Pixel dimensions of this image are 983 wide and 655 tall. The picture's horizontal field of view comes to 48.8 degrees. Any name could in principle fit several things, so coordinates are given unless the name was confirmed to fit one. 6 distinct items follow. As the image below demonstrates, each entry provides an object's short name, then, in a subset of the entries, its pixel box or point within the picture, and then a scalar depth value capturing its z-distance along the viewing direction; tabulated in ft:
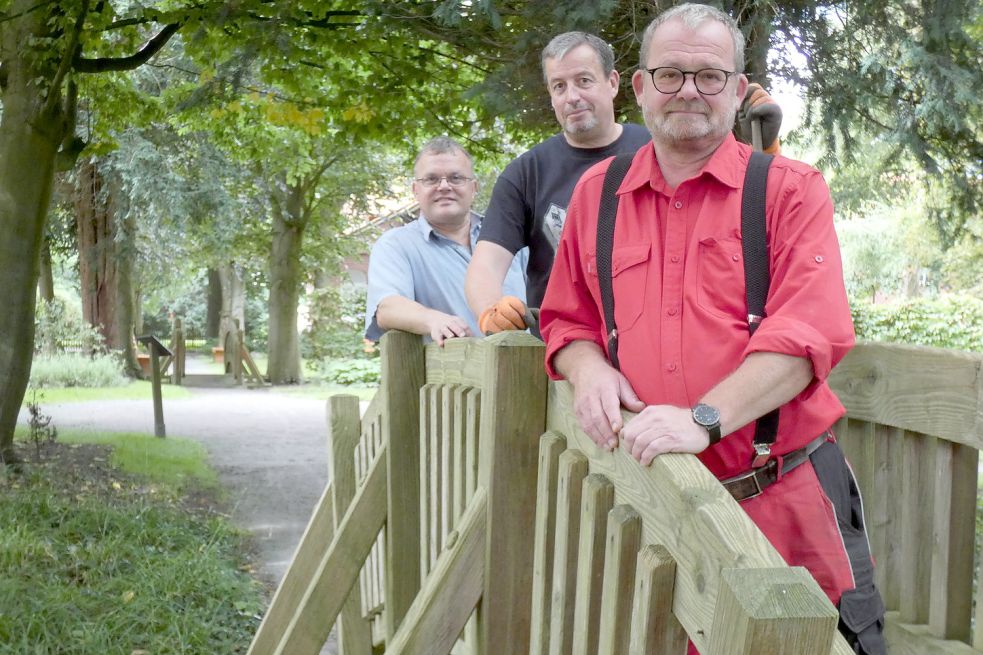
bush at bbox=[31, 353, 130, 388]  61.36
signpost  41.50
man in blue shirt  12.17
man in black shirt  10.39
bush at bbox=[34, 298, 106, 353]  67.05
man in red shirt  6.77
